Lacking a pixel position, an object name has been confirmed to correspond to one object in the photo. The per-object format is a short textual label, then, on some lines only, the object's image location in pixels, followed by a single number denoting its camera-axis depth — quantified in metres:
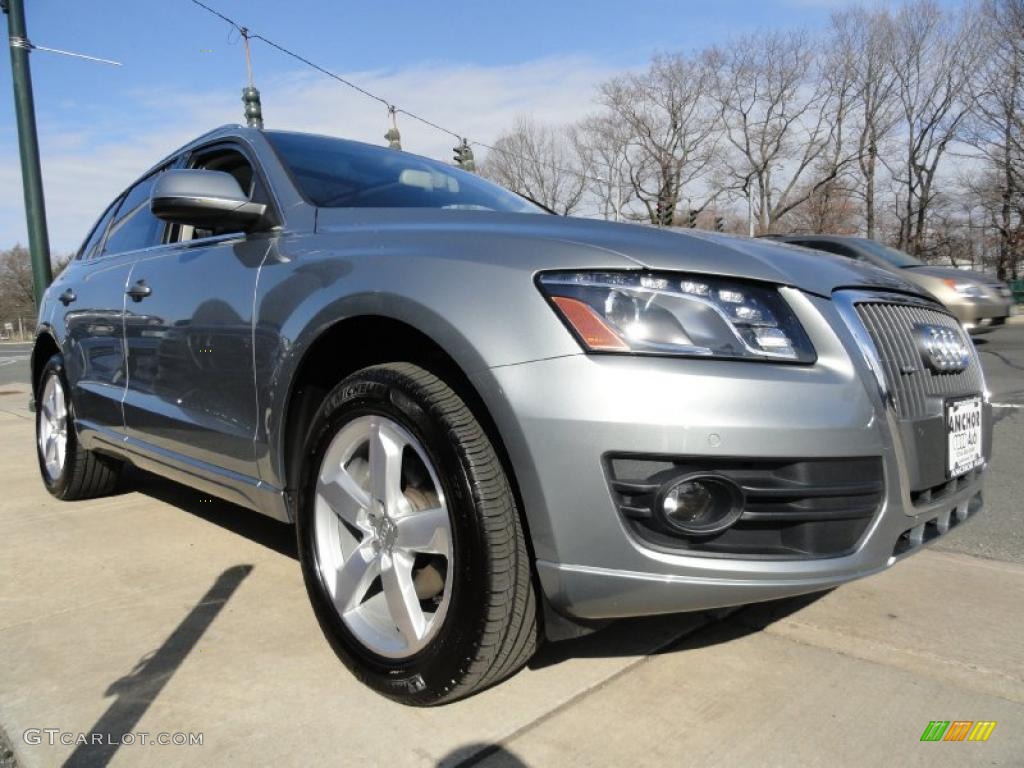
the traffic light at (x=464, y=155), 19.71
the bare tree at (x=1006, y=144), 29.83
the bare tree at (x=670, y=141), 38.88
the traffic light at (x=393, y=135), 16.66
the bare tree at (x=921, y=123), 34.44
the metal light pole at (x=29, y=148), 7.37
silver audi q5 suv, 1.64
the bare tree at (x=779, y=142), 38.06
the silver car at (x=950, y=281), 10.15
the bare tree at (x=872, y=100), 35.56
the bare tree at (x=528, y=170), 39.75
